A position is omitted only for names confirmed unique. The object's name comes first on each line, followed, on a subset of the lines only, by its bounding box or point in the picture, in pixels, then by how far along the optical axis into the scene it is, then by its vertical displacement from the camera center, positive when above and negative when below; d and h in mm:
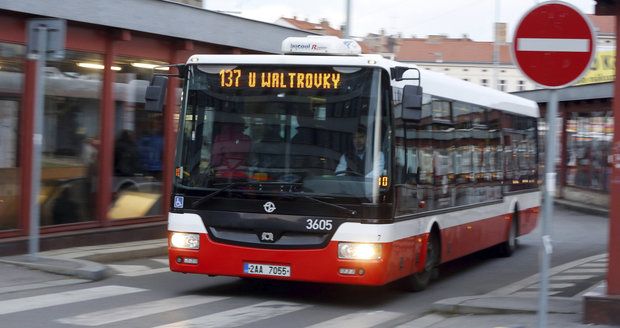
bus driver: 20250 -488
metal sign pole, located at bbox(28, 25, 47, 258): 24391 -290
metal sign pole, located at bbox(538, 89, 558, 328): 13945 -585
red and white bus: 20203 -572
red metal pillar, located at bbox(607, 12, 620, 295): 17797 -915
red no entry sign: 14430 +634
